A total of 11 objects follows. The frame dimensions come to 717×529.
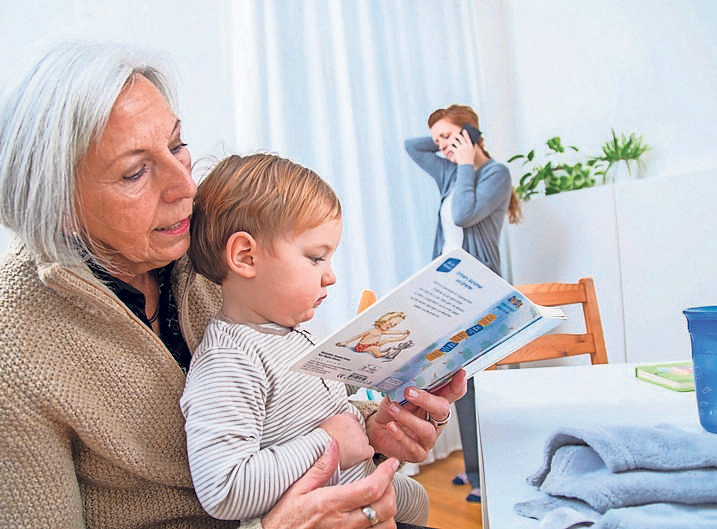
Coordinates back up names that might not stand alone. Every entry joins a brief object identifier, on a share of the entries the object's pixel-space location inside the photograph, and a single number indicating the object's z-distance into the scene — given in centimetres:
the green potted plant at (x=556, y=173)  306
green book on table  109
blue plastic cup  78
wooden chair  176
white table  70
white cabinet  246
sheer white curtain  250
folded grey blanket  56
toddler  74
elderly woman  74
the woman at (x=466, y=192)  262
